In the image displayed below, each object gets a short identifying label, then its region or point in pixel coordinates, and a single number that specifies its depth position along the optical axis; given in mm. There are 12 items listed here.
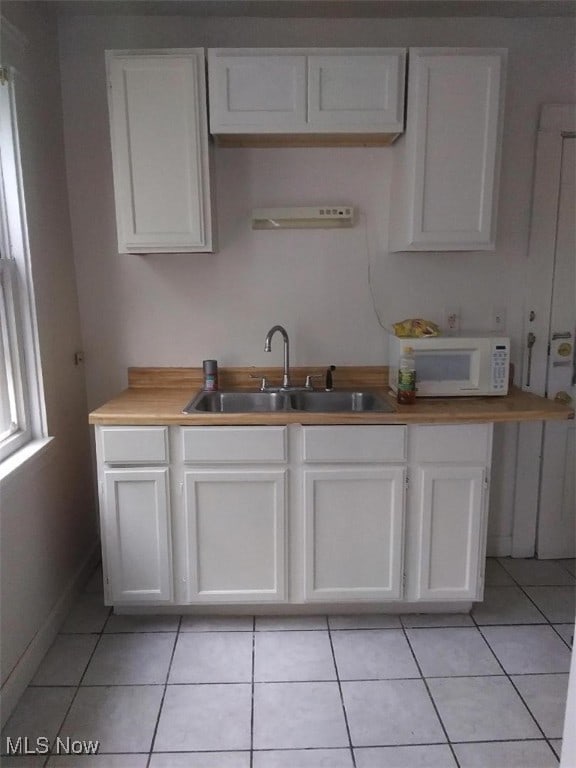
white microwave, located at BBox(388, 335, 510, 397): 2168
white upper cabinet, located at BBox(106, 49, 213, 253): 2004
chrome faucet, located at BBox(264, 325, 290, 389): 2268
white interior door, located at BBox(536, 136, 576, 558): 2379
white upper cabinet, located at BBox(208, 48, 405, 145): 1994
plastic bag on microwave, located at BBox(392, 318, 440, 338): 2262
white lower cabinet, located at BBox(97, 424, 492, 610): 1964
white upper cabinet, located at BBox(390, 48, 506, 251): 1998
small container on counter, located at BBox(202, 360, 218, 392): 2365
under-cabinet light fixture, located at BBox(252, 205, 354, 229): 2336
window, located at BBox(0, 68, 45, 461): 1863
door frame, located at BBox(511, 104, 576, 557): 2320
